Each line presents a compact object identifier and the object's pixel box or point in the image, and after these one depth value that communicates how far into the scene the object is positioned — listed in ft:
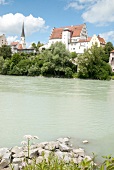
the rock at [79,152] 17.71
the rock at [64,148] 18.23
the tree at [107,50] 190.04
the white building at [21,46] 267.76
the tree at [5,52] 242.62
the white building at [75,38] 224.33
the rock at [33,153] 16.31
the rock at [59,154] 16.20
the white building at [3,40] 325.01
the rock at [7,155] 15.70
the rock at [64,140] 20.93
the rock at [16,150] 17.11
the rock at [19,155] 16.21
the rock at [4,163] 14.85
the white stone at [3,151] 16.60
